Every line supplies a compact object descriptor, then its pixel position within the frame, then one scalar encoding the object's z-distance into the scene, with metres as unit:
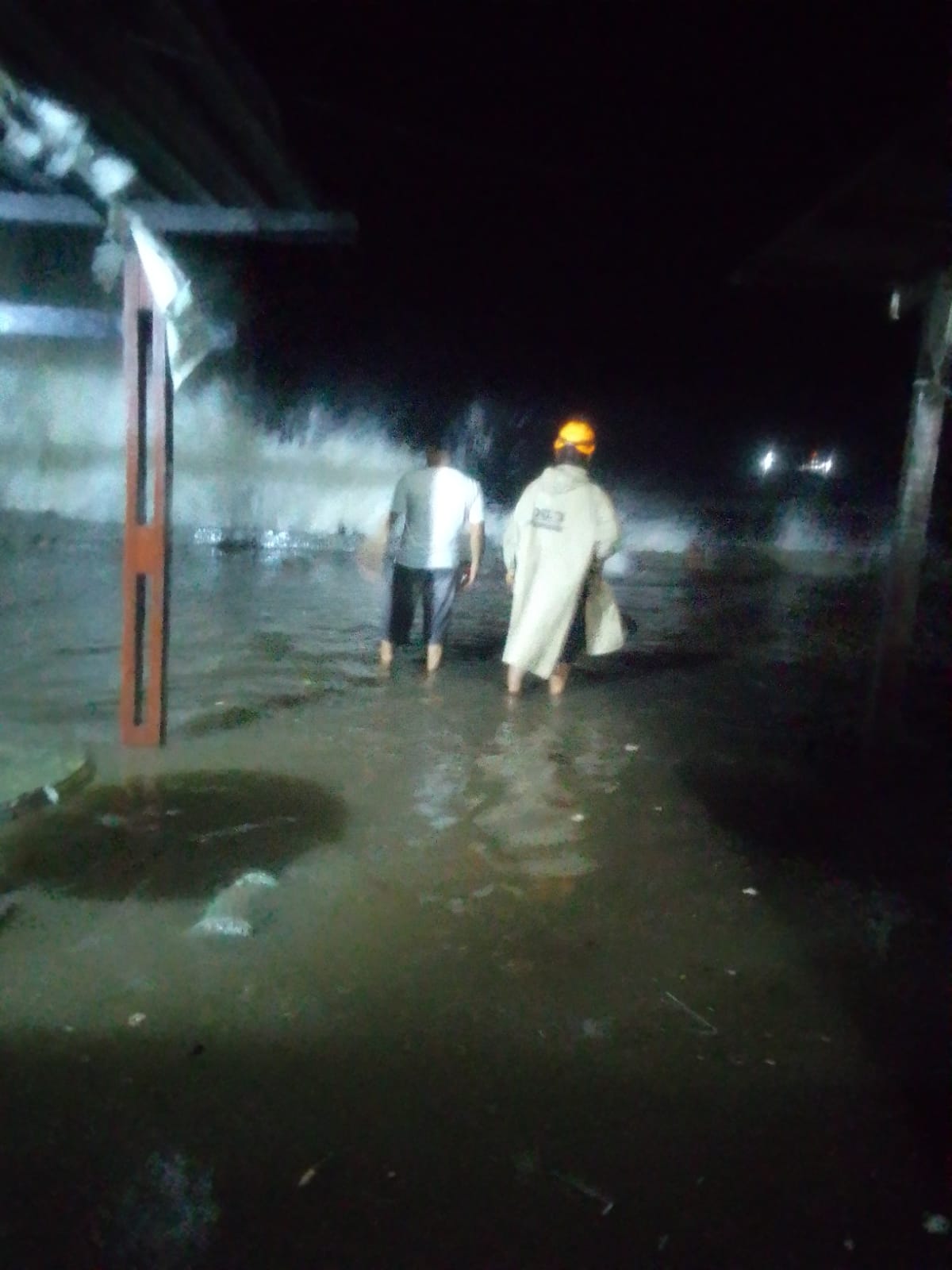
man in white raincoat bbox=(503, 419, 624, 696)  6.52
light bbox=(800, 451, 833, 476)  18.16
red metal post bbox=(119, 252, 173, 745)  4.59
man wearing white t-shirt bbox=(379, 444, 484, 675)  6.96
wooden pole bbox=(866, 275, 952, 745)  5.25
